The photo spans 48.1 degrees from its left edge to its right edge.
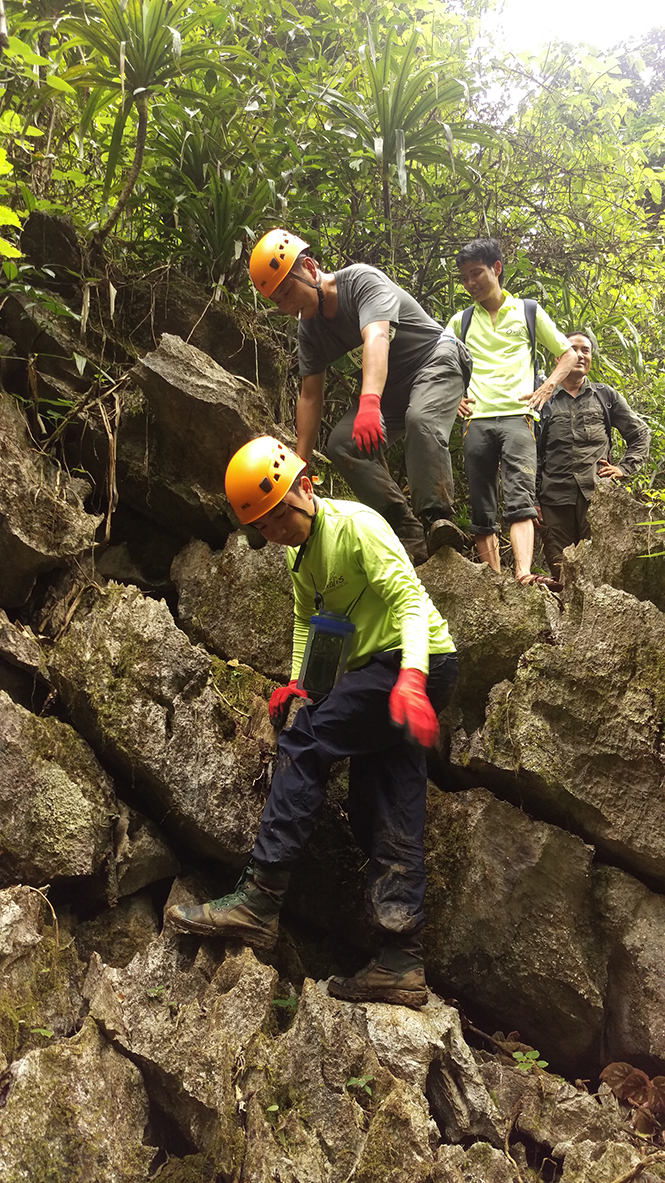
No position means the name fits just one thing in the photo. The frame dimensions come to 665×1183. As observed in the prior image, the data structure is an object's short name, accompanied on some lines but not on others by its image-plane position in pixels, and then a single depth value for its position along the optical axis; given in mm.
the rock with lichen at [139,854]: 3475
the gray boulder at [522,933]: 3402
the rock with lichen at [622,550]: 4098
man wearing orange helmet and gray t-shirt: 3941
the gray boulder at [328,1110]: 2443
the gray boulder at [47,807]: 3268
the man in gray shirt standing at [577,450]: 5371
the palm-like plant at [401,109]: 5281
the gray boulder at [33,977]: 2807
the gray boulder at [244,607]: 4445
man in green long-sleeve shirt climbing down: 3084
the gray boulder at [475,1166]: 2426
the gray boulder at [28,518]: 4176
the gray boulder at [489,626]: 3986
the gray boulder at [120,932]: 3373
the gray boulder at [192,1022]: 2678
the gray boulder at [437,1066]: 2801
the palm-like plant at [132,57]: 4508
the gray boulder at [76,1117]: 2396
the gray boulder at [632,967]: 3260
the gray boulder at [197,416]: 4680
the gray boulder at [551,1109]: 2885
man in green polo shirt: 4633
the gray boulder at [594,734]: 3445
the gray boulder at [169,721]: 3557
